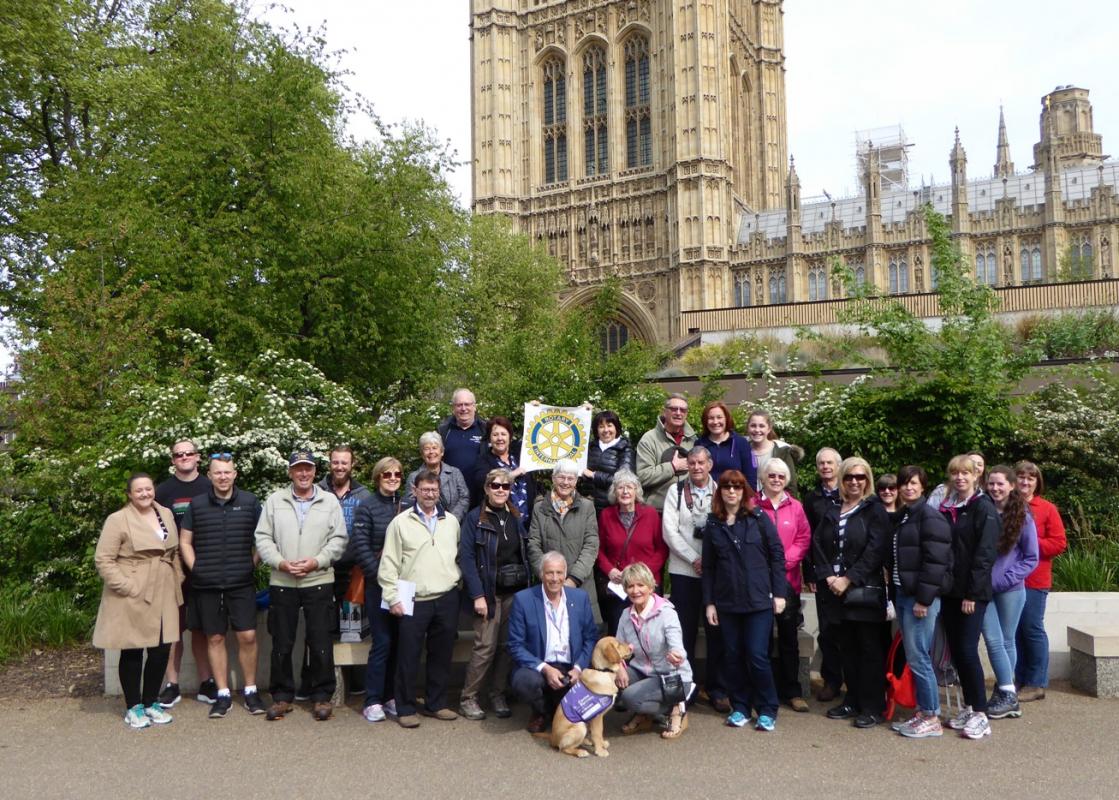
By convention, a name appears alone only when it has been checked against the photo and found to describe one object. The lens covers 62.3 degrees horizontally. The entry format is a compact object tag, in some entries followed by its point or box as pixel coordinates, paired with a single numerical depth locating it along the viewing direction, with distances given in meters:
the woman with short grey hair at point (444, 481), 6.51
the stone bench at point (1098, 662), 6.29
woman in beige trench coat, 6.04
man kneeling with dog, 5.75
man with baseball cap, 6.22
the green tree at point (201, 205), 11.94
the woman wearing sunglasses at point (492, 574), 6.14
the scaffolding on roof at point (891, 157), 67.12
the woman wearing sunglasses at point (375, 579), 6.15
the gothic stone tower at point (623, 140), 45.69
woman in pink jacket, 6.11
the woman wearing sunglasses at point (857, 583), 5.73
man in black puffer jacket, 6.23
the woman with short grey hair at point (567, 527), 6.18
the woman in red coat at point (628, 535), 6.22
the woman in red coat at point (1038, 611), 6.21
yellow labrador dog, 5.36
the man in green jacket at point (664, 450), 6.77
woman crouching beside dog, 5.59
